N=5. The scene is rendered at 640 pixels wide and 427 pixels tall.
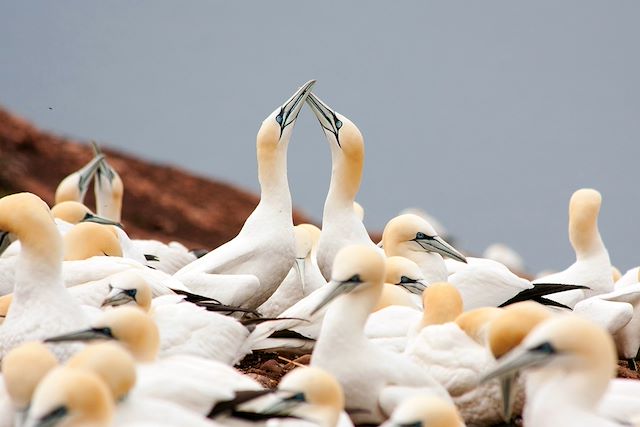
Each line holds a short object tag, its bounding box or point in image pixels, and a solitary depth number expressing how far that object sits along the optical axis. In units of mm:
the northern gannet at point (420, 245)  18203
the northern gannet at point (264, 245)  16781
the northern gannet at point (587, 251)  19359
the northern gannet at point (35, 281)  13641
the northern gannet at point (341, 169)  18047
